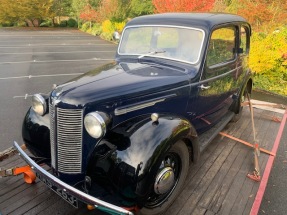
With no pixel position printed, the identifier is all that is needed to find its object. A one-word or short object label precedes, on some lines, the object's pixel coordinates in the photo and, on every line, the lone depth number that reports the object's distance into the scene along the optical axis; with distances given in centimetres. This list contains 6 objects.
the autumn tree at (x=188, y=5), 1055
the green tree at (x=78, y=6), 2511
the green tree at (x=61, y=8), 2820
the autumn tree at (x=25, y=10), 2527
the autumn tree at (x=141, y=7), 2372
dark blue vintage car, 218
